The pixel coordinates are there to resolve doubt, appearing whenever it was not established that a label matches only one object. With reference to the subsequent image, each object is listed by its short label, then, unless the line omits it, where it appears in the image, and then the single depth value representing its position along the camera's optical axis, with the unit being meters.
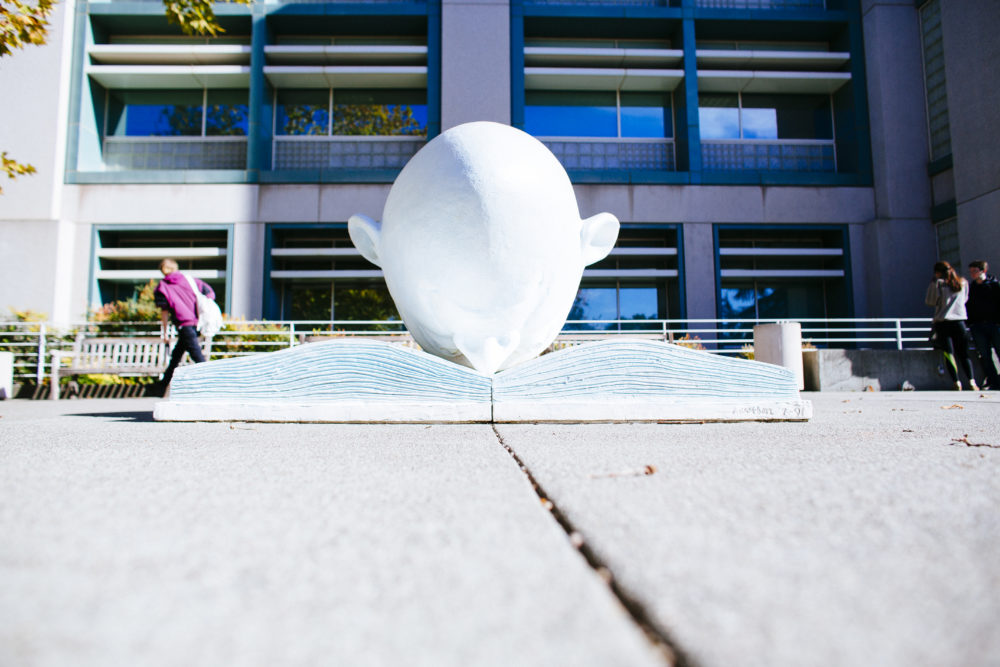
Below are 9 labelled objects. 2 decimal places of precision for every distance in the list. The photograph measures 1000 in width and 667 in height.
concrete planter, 9.91
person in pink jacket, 6.19
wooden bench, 8.77
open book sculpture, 3.64
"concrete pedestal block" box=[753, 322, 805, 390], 9.18
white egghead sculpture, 3.64
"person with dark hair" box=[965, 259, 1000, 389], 8.07
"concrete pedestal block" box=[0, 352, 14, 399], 9.08
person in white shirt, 7.85
